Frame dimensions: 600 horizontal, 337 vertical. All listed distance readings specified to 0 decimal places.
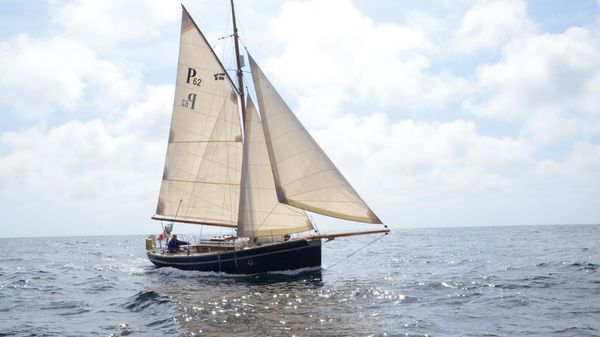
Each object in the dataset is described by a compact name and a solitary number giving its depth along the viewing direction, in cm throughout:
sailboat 2856
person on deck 3820
